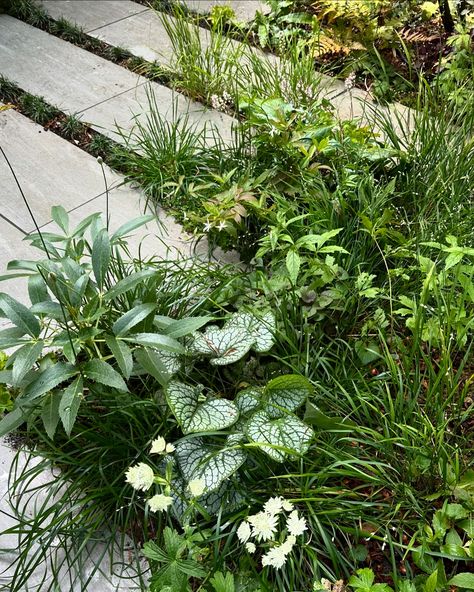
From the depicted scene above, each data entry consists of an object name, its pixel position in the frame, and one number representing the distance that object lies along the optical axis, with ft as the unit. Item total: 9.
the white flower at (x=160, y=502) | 4.05
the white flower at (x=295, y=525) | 4.13
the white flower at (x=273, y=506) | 4.23
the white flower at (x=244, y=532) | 4.23
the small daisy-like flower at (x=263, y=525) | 4.06
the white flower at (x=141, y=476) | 4.17
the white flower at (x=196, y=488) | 4.15
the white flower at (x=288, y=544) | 4.06
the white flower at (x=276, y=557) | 4.00
